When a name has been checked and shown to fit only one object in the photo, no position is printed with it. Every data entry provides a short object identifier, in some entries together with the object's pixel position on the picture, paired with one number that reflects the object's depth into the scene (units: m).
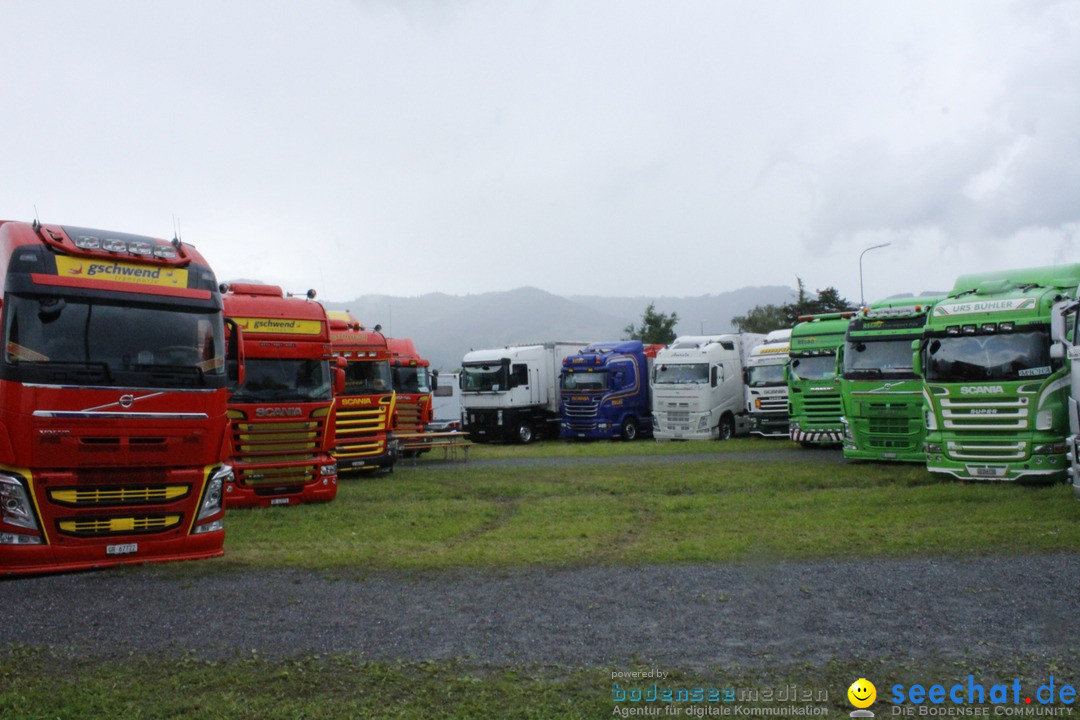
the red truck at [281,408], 13.22
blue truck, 28.80
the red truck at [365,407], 17.55
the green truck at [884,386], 16.84
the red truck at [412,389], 25.16
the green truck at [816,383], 20.80
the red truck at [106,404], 7.78
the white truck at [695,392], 26.70
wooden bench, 21.09
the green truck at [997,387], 13.54
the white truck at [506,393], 30.09
